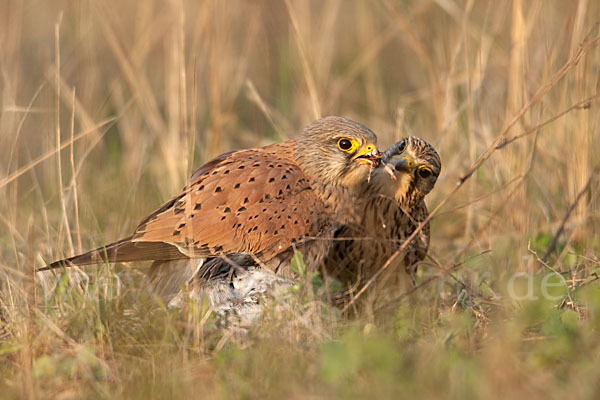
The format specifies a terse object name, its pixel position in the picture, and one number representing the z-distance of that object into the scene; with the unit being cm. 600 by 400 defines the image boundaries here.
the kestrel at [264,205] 907
